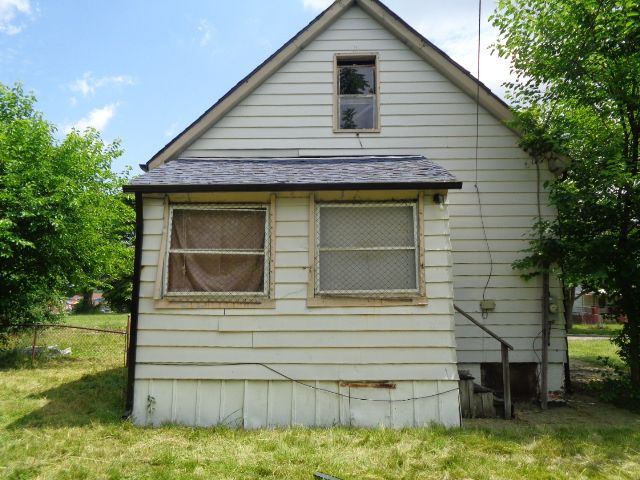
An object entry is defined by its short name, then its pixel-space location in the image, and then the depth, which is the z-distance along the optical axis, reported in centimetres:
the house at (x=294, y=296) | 530
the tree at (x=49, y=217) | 927
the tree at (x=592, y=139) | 627
